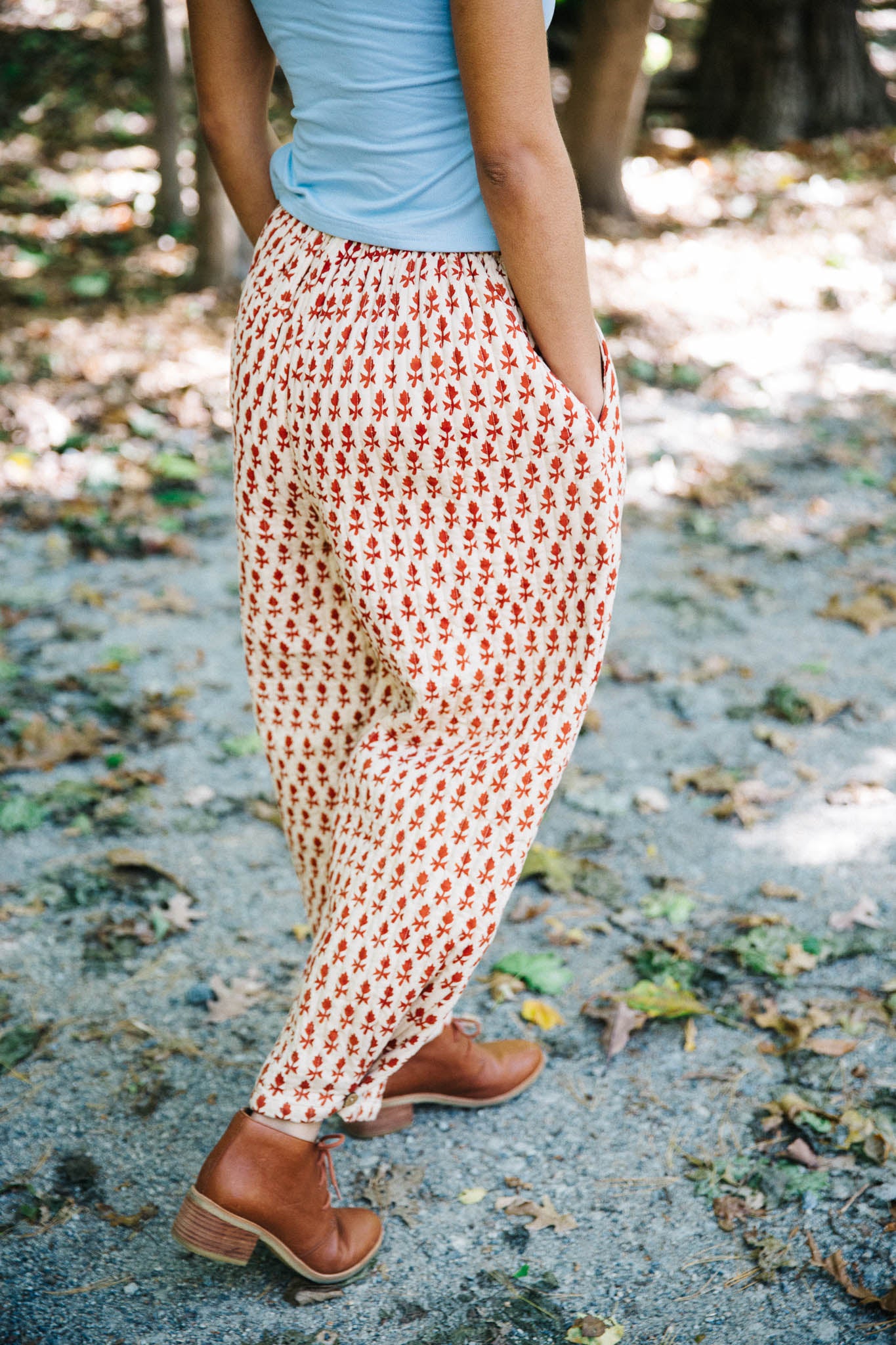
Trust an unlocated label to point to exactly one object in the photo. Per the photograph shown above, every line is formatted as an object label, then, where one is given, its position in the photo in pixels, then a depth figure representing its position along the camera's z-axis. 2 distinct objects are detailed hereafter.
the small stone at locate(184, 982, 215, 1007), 2.28
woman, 1.38
